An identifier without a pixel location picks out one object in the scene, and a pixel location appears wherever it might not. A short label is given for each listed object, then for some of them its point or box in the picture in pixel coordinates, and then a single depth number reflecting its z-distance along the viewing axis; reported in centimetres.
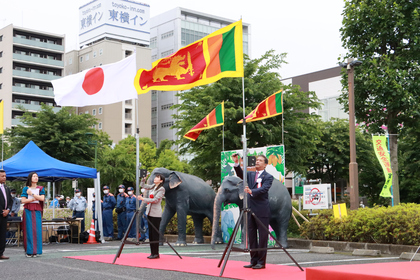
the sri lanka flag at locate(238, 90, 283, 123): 1619
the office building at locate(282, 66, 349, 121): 7138
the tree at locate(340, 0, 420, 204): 2095
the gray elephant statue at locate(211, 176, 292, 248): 1470
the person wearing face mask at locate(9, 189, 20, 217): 1918
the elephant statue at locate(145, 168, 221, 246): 1625
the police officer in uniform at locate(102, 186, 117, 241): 2059
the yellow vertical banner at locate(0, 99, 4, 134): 1842
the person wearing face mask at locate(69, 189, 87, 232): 2061
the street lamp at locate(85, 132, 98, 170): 3772
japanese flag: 1273
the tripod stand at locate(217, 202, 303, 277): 914
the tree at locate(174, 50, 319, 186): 2305
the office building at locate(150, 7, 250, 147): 10144
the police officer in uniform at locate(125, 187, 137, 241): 1956
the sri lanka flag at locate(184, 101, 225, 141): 1628
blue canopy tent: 1723
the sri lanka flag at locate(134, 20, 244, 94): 1052
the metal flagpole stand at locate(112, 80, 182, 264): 1080
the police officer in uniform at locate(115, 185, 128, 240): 1988
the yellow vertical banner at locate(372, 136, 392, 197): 1867
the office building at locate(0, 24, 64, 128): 7838
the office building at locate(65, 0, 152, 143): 8756
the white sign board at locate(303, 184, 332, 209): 1602
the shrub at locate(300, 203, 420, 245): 1284
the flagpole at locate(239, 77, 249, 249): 925
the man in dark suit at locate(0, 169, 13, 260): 1236
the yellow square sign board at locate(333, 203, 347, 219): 1482
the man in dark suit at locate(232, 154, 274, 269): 940
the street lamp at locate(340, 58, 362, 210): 1623
